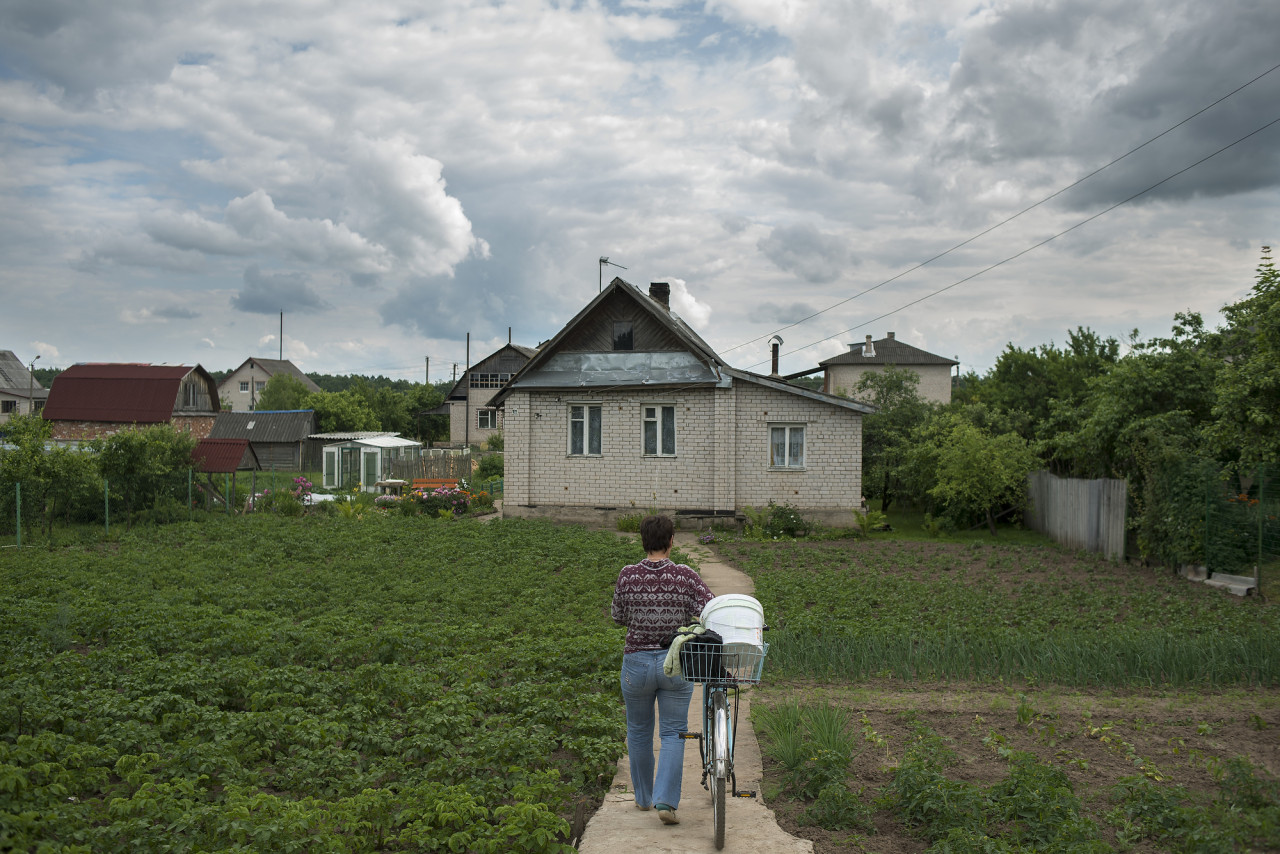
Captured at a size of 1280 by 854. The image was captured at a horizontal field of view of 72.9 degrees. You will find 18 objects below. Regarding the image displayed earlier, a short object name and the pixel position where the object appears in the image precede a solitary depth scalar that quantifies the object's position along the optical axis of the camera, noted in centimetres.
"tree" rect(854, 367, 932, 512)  2597
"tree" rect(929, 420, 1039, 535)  2231
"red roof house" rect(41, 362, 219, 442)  4641
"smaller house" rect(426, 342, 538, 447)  6162
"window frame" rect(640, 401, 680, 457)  2378
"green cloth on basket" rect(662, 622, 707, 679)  479
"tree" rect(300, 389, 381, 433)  5844
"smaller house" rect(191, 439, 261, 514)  2414
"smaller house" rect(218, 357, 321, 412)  8556
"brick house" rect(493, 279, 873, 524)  2300
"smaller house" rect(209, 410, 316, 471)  4916
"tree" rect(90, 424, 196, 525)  2167
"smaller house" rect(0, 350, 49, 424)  7150
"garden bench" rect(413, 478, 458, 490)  3012
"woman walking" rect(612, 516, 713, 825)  500
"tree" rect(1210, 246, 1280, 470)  1266
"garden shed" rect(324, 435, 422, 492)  3794
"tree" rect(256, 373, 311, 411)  6344
